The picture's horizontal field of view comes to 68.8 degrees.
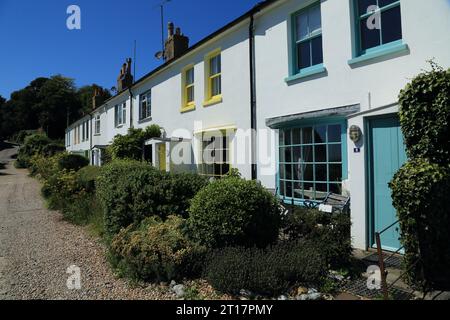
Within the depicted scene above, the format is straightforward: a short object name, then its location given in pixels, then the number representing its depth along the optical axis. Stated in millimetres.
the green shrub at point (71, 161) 19516
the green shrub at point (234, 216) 4988
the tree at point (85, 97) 60012
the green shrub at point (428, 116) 4242
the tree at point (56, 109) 55562
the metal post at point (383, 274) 3693
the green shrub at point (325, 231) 4770
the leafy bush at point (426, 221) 3900
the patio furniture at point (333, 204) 5923
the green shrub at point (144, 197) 6262
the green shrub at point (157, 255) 4664
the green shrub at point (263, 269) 4105
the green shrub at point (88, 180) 11352
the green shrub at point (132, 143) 14086
